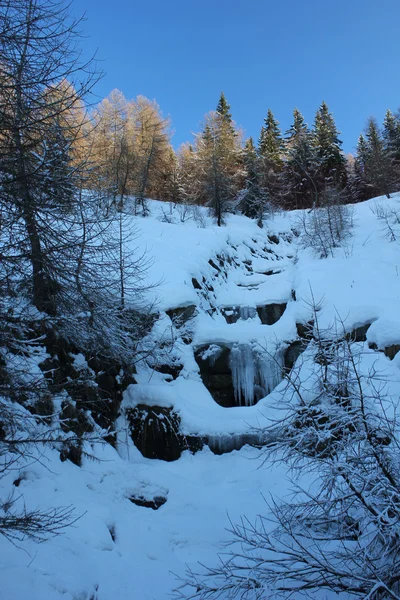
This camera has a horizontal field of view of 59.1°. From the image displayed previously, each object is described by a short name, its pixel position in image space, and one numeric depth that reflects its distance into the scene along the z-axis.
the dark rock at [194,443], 7.63
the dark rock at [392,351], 8.10
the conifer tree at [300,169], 25.62
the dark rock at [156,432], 7.51
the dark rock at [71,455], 5.57
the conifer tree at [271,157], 24.80
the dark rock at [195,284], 11.84
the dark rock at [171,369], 8.86
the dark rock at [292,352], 9.74
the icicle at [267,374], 9.29
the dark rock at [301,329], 10.06
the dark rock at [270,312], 12.13
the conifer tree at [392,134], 26.99
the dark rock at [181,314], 9.82
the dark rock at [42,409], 5.70
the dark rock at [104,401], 6.80
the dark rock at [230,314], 11.91
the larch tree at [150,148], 24.31
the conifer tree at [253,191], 21.89
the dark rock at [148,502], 5.89
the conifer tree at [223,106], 31.28
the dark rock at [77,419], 6.20
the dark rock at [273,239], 20.16
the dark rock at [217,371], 9.27
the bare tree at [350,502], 3.02
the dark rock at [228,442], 7.66
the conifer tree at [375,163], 23.20
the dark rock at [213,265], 14.00
